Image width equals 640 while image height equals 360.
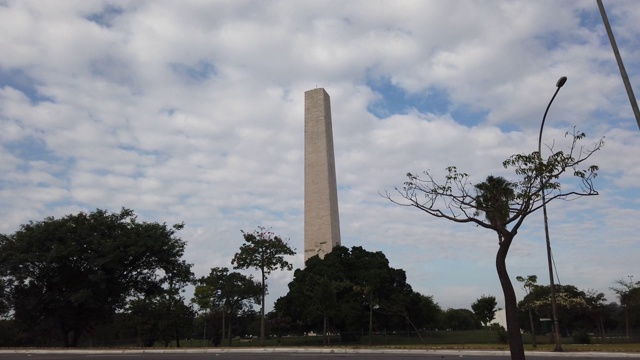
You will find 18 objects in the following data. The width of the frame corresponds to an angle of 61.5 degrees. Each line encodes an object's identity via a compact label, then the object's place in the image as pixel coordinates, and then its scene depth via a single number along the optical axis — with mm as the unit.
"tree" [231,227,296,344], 41531
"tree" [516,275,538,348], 37500
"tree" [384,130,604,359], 12125
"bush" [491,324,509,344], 35562
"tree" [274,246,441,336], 44656
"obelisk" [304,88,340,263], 53781
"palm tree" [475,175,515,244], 13188
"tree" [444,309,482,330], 93488
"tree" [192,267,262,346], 49594
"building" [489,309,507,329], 77138
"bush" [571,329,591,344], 35216
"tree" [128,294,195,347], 44594
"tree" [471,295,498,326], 58625
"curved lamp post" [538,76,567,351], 24203
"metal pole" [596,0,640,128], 12039
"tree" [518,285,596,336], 46625
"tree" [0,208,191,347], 38906
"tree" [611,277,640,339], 47969
